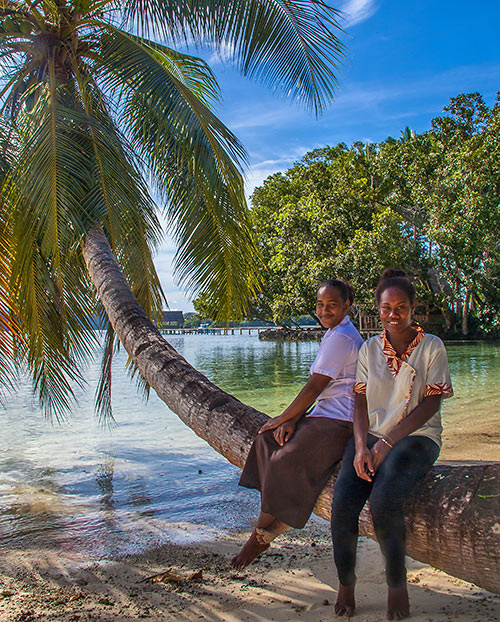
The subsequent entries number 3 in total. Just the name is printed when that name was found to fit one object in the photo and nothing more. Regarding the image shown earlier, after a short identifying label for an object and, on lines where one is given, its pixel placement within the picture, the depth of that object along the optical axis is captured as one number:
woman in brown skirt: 2.86
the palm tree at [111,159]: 5.47
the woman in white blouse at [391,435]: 2.49
